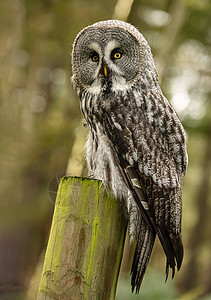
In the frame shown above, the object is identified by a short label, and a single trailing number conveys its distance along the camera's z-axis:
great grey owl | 4.54
